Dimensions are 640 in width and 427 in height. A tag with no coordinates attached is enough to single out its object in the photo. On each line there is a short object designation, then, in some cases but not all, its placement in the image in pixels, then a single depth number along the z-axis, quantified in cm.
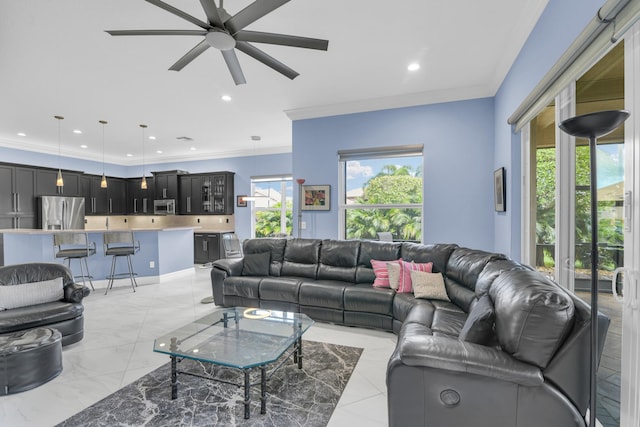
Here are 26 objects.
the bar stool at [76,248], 446
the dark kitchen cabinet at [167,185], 815
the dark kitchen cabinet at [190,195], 805
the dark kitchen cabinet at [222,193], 782
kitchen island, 454
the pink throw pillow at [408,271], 327
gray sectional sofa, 143
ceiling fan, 186
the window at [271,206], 760
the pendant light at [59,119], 502
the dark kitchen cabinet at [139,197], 847
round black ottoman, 209
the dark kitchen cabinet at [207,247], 754
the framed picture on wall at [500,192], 344
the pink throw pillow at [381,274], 345
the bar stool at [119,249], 495
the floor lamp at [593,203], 126
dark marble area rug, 187
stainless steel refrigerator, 676
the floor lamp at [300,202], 511
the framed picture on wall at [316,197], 496
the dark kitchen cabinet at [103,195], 782
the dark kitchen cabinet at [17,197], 620
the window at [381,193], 462
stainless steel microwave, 816
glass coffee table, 193
